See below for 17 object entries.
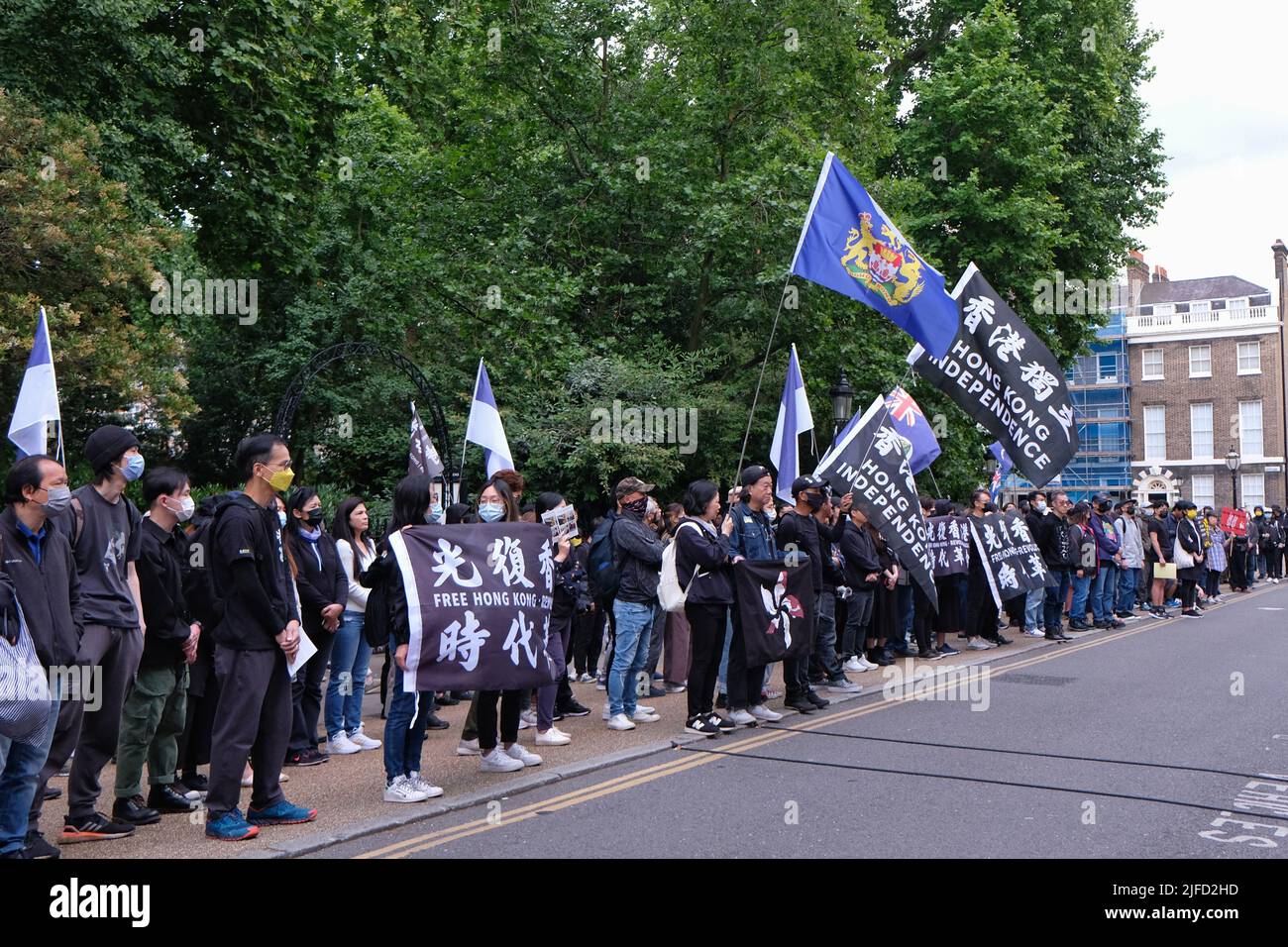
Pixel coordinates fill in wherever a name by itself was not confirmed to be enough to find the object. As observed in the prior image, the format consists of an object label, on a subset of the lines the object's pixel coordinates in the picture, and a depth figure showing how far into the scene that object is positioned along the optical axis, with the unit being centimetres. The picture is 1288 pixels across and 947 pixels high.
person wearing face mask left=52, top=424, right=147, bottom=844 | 604
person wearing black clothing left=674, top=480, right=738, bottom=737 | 858
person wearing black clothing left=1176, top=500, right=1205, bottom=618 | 2023
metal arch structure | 1322
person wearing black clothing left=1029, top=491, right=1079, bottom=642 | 1614
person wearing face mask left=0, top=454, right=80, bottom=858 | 531
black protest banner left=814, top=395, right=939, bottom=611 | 1159
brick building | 5762
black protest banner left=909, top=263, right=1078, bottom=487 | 1157
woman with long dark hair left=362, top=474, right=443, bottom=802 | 671
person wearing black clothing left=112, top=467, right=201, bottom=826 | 648
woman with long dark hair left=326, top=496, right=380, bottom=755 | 861
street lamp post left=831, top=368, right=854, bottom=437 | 1667
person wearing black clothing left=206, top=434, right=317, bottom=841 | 600
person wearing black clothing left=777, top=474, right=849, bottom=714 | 973
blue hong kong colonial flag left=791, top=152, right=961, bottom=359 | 1131
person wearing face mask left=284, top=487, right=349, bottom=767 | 797
